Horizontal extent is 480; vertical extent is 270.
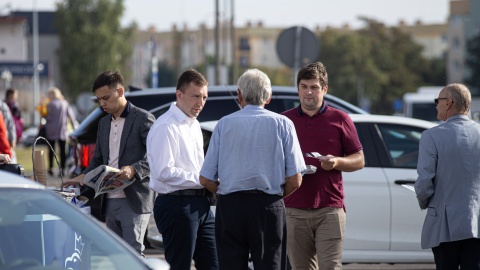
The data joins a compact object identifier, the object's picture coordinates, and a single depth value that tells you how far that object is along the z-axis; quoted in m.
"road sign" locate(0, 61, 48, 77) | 87.38
